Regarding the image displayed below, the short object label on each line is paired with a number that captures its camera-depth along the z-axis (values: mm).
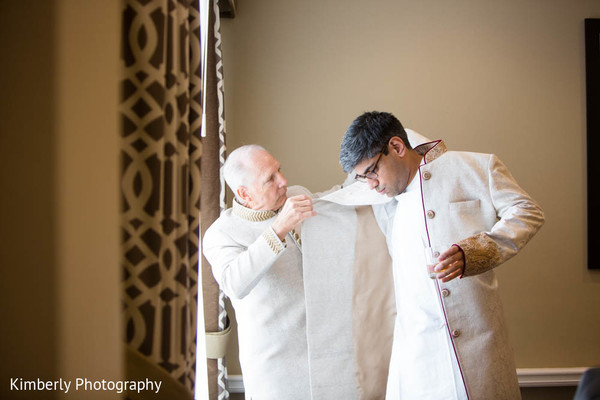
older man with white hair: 1689
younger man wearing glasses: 1482
